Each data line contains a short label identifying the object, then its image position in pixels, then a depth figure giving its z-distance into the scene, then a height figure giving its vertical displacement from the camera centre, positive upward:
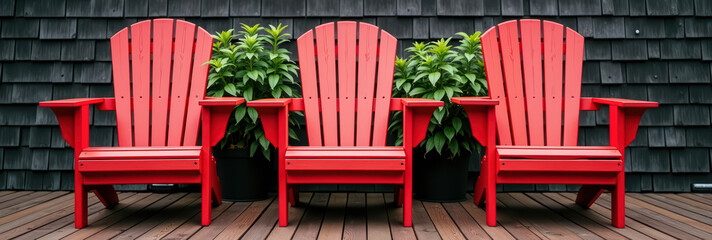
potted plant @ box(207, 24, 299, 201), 2.77 +0.24
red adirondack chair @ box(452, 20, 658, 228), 2.21 +0.09
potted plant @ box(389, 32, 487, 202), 2.72 +0.11
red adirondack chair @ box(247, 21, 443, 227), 2.57 +0.26
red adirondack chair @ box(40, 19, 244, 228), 2.58 +0.26
